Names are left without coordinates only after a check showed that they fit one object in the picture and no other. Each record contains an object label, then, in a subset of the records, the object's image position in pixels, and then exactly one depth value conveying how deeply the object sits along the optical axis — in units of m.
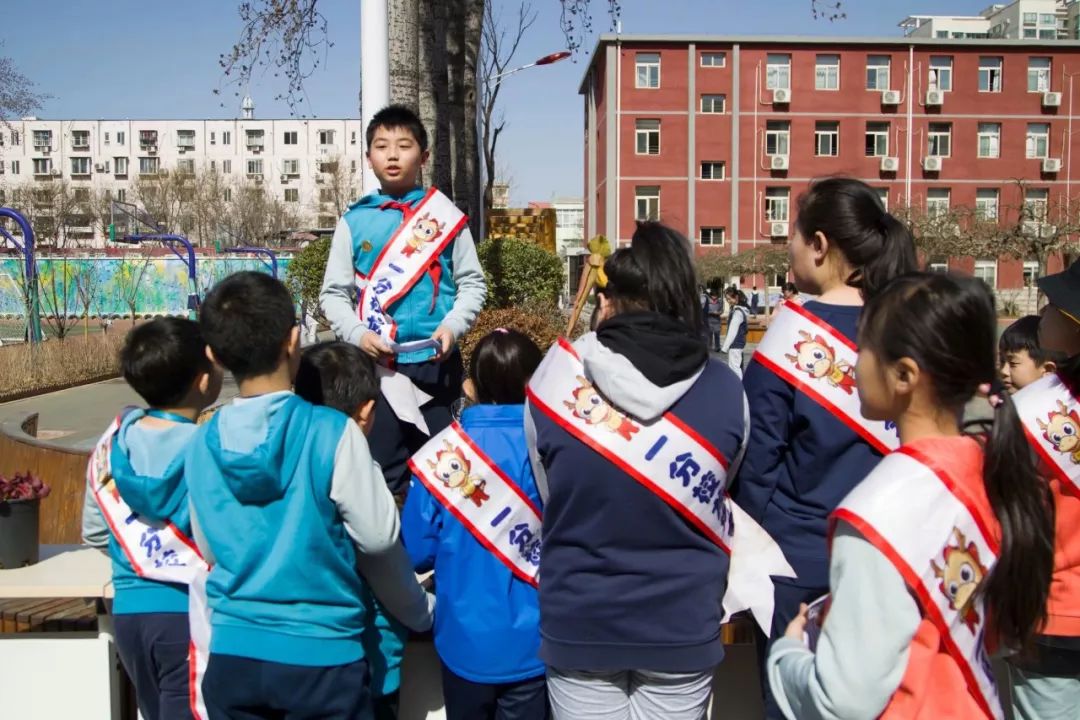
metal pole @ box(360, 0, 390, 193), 5.71
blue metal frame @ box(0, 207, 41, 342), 15.58
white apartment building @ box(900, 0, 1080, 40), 59.50
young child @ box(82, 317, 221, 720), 2.63
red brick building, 45.66
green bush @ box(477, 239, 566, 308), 10.19
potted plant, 3.30
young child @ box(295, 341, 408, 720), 2.66
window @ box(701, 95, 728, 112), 45.84
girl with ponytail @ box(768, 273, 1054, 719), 1.70
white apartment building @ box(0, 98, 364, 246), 91.00
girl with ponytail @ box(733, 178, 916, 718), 2.43
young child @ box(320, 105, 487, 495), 3.49
